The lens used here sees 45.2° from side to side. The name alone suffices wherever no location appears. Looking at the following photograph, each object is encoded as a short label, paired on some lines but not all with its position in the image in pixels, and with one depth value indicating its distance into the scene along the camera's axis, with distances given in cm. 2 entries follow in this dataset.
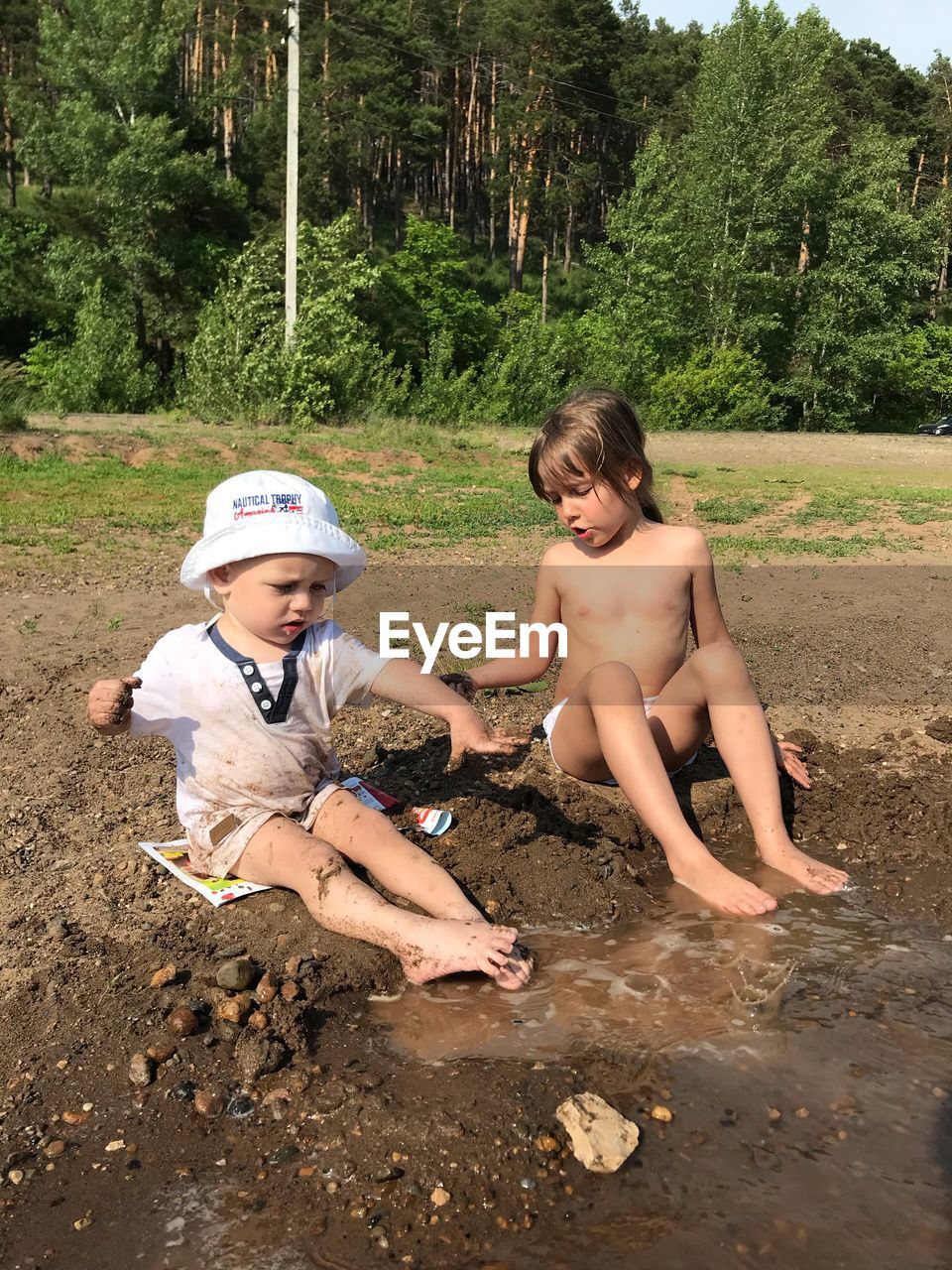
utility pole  1917
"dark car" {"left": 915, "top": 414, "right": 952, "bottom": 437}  3112
